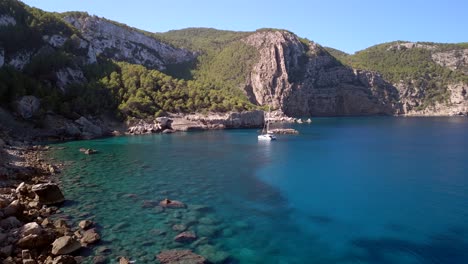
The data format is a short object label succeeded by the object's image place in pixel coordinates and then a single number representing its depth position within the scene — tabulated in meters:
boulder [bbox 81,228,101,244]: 20.25
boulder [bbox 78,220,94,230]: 22.56
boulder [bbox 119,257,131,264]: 17.67
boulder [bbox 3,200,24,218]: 22.15
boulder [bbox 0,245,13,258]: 17.45
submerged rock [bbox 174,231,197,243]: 21.22
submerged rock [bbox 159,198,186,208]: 28.12
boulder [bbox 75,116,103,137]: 78.56
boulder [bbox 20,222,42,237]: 19.39
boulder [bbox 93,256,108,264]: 18.01
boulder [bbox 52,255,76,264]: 17.04
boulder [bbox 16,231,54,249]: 18.58
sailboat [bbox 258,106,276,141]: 79.79
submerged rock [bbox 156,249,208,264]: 18.27
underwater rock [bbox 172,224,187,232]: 23.08
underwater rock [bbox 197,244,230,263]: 18.80
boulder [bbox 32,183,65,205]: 26.98
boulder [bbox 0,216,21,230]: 20.63
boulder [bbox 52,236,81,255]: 18.30
